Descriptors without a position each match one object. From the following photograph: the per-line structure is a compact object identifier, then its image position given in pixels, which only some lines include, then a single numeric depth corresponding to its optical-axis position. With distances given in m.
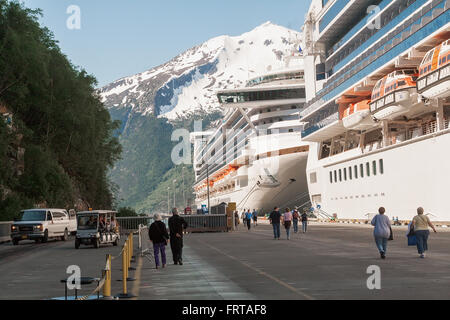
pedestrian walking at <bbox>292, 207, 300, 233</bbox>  41.56
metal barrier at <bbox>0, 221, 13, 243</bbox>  40.17
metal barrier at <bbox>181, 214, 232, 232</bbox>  52.91
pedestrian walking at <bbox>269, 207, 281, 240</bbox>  33.03
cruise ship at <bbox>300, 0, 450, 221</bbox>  40.97
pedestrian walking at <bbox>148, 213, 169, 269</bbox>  18.30
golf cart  30.59
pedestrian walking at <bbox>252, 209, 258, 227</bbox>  64.77
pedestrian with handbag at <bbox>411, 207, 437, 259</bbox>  18.31
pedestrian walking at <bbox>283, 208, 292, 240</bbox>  33.34
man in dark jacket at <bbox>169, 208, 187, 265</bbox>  18.73
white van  36.54
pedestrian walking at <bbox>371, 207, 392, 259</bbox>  18.59
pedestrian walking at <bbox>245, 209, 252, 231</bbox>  50.16
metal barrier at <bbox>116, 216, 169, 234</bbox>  55.78
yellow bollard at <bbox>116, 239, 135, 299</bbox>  11.06
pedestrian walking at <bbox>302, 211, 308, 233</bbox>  40.88
